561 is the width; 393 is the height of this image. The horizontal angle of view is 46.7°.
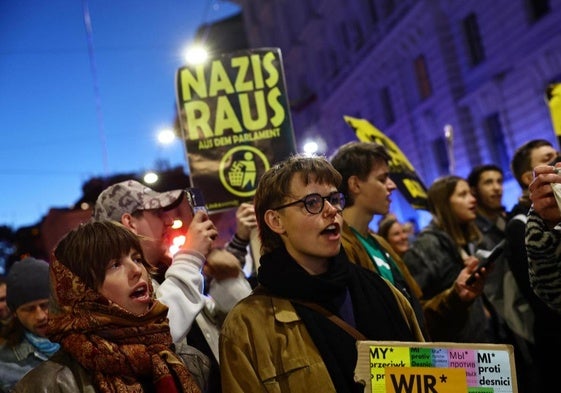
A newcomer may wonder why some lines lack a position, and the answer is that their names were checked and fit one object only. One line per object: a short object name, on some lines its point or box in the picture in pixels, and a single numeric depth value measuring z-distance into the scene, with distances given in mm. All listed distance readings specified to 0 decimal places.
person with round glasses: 2600
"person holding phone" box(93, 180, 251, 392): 3010
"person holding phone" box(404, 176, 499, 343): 4020
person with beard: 3787
